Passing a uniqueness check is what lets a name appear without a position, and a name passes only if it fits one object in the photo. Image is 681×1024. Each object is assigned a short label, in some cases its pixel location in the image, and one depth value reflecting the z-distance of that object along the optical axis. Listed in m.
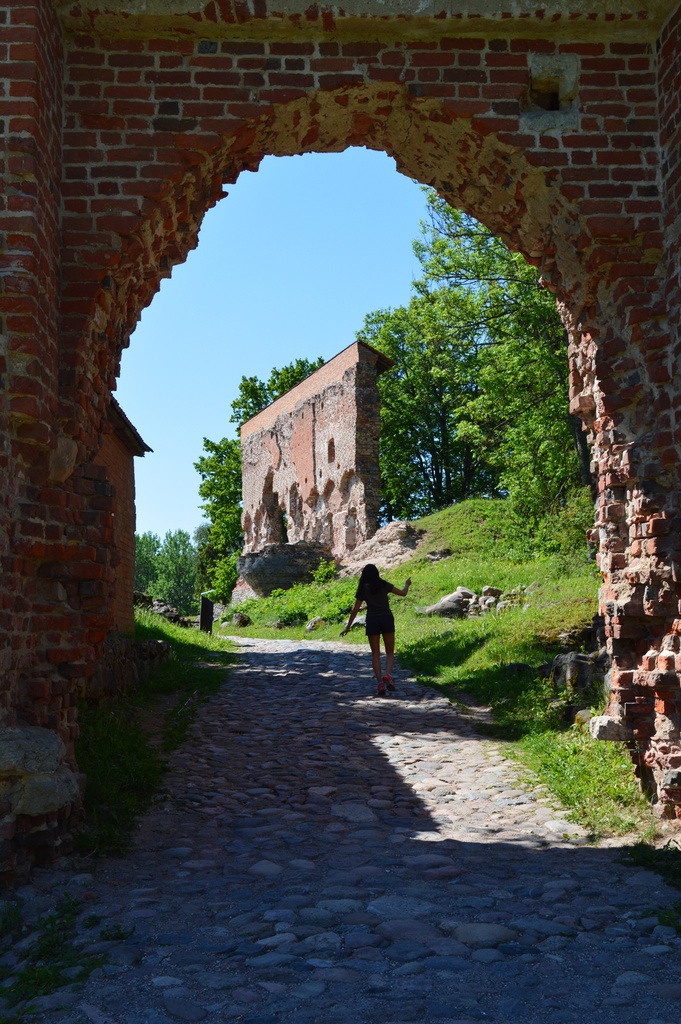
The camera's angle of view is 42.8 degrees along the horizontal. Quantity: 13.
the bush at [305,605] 20.78
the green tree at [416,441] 41.00
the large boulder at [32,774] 4.66
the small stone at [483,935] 3.84
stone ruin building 29.09
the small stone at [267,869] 4.89
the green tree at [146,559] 86.56
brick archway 5.48
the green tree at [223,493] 45.50
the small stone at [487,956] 3.65
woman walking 11.17
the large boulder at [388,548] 24.33
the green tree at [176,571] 82.19
